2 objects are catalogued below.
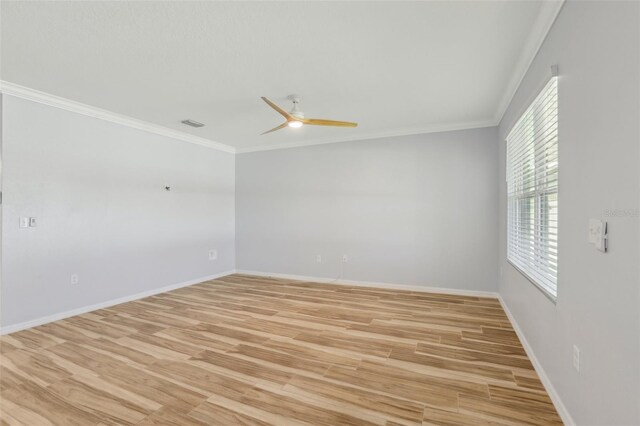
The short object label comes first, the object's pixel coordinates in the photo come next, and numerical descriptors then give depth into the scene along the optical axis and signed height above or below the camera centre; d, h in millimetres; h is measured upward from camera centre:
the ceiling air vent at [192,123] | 4199 +1322
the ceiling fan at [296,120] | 3071 +1004
